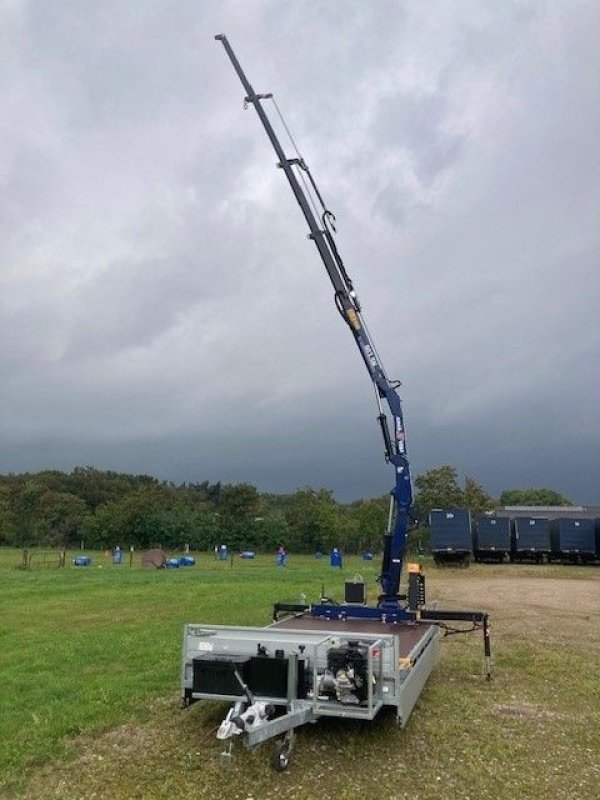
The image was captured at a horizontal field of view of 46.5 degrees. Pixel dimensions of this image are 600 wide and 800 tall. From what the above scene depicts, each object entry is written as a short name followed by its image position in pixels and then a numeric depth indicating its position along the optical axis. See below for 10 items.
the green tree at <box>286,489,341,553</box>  65.19
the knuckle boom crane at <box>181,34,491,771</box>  5.87
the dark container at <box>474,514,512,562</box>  39.59
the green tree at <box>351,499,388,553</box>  62.50
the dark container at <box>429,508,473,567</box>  36.88
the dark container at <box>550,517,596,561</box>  38.47
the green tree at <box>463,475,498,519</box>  58.36
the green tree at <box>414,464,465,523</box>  57.50
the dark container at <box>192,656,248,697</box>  6.27
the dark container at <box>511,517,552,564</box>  39.19
